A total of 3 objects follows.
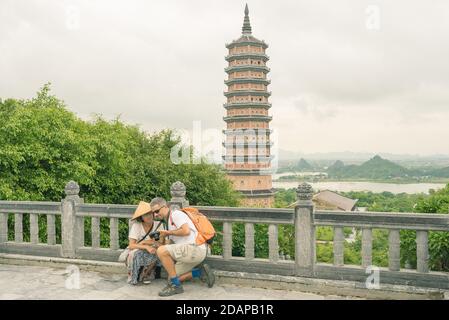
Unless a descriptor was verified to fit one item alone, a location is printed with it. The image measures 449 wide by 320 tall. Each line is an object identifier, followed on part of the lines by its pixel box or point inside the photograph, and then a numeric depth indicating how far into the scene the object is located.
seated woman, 6.36
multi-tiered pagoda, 44.09
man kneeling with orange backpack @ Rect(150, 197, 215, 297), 5.91
